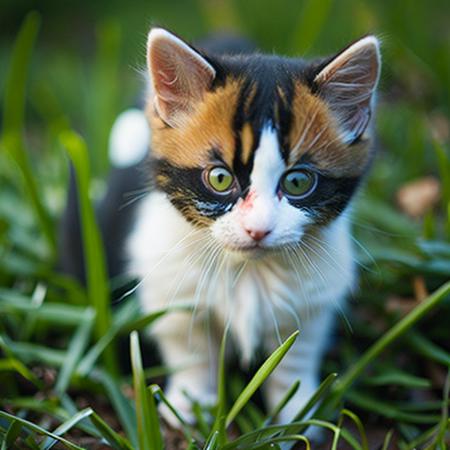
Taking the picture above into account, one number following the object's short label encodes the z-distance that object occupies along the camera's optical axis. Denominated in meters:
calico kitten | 0.41
